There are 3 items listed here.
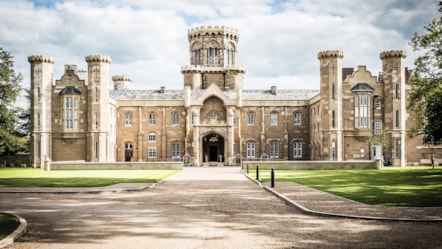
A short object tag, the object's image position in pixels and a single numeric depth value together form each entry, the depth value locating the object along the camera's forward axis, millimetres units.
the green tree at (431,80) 36188
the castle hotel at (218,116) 56000
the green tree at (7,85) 38500
